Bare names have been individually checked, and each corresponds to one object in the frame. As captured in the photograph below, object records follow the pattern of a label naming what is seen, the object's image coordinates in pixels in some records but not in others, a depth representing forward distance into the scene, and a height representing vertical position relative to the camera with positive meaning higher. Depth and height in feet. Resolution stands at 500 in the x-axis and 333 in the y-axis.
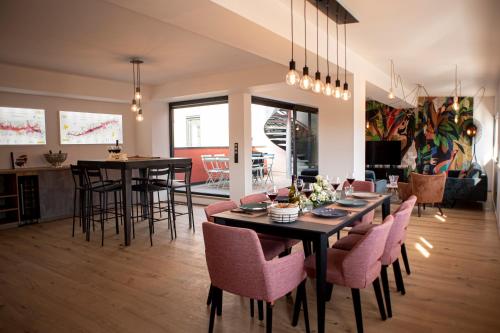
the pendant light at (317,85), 9.71 +1.84
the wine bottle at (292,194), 9.12 -1.25
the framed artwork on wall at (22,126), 18.97 +1.53
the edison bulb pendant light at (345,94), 11.18 +1.81
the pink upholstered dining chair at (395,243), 8.28 -2.58
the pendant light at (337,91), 10.95 +1.84
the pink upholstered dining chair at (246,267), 6.42 -2.32
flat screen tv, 31.37 -0.46
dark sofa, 20.62 -2.62
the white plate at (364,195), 10.83 -1.55
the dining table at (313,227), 7.03 -1.73
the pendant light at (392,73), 17.57 +4.51
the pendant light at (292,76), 8.99 +1.94
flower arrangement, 9.24 -1.32
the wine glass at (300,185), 9.76 -1.05
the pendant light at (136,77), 17.73 +4.68
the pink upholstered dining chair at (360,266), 6.95 -2.53
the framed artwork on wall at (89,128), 21.70 +1.63
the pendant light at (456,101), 19.17 +2.56
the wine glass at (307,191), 9.40 -1.18
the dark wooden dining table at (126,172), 14.14 -0.87
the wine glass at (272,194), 8.89 -1.18
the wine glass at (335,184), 10.49 -1.11
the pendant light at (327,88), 10.34 +1.86
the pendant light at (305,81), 9.21 +1.84
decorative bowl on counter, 19.81 -0.34
